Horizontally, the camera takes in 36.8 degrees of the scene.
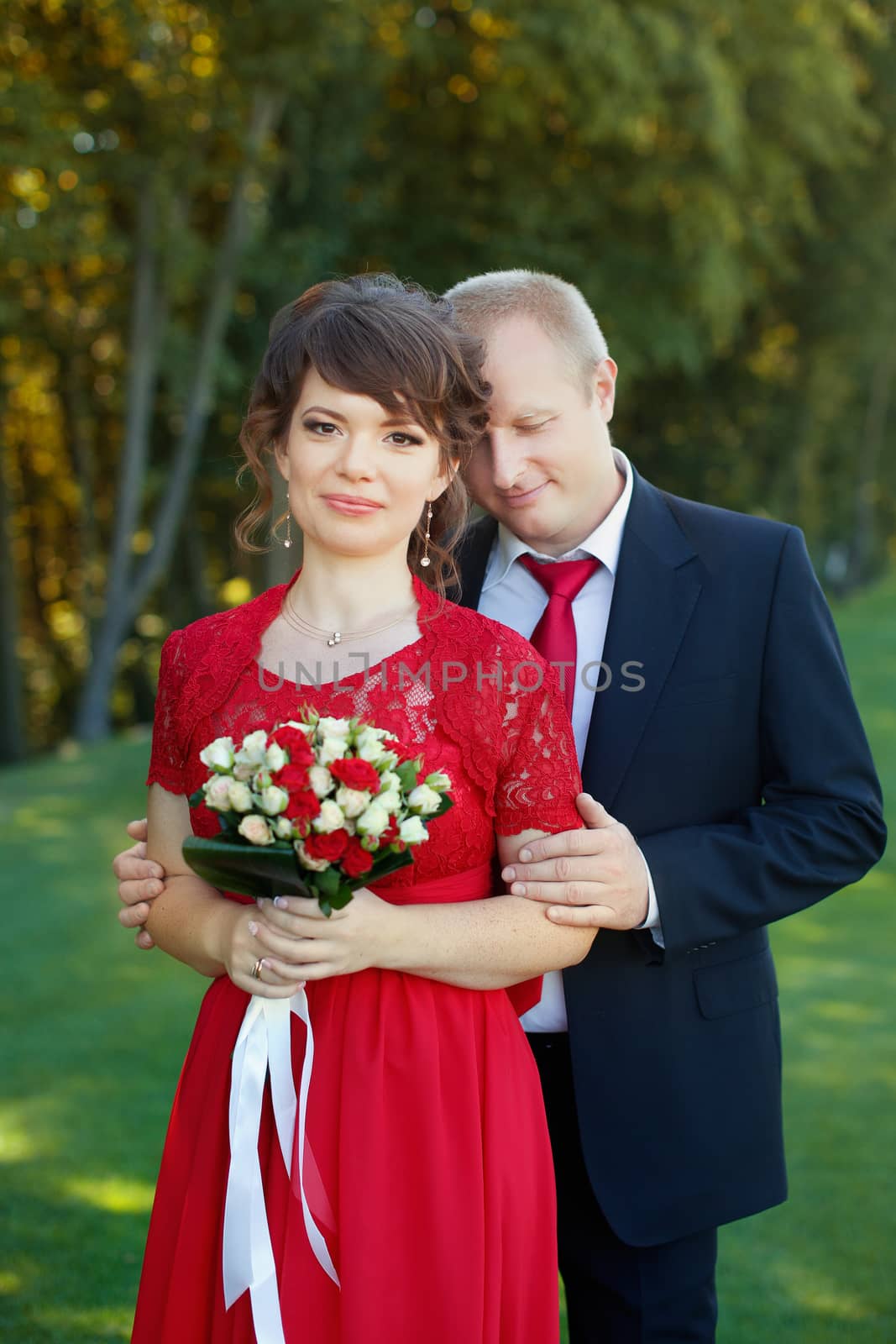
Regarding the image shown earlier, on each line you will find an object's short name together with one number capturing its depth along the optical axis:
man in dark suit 2.89
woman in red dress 2.42
